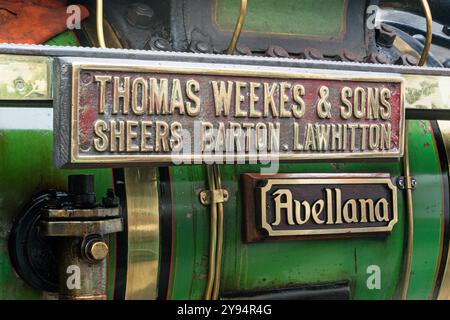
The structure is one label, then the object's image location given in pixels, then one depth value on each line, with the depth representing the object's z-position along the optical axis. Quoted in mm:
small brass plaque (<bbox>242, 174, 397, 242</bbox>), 2555
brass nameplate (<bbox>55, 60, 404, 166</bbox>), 2020
